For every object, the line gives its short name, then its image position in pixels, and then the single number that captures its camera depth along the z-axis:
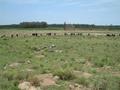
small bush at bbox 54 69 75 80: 10.83
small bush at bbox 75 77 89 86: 9.93
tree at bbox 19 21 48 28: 141.62
